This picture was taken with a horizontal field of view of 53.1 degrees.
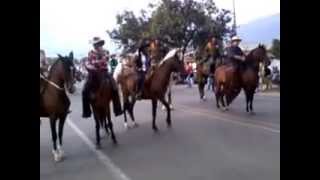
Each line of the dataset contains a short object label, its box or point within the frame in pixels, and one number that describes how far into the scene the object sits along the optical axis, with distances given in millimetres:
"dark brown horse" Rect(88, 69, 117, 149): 5988
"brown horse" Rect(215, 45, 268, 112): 8623
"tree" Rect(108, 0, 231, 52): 22856
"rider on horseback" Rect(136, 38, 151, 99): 7456
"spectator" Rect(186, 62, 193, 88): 18409
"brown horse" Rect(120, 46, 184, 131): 7352
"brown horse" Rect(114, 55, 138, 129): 7608
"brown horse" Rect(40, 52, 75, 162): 5338
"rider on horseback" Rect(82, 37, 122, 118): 5838
